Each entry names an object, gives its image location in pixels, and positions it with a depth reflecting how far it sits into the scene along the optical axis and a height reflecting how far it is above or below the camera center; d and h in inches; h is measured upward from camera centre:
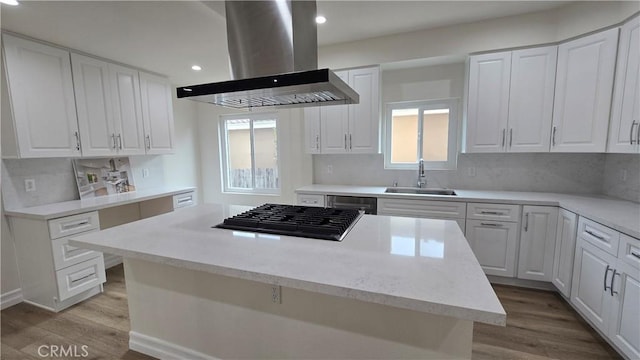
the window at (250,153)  179.8 +0.7
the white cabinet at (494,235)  103.1 -32.7
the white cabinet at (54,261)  93.9 -37.8
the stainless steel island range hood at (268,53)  59.2 +23.9
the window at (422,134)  129.8 +8.7
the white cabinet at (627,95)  82.0 +16.8
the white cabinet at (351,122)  126.0 +14.9
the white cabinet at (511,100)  104.3 +19.9
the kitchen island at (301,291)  40.3 -20.4
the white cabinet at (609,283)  64.7 -36.3
